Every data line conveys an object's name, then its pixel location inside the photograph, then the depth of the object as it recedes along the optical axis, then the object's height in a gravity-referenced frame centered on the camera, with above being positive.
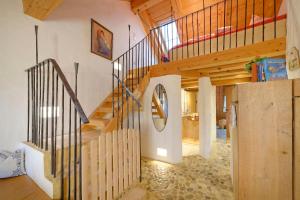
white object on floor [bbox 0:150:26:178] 1.83 -0.76
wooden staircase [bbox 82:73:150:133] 2.78 -0.22
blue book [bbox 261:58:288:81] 1.58 +0.33
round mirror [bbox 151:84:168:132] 3.81 -0.16
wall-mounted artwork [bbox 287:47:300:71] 1.29 +0.36
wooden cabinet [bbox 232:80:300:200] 1.15 -0.33
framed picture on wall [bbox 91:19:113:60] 3.60 +1.51
